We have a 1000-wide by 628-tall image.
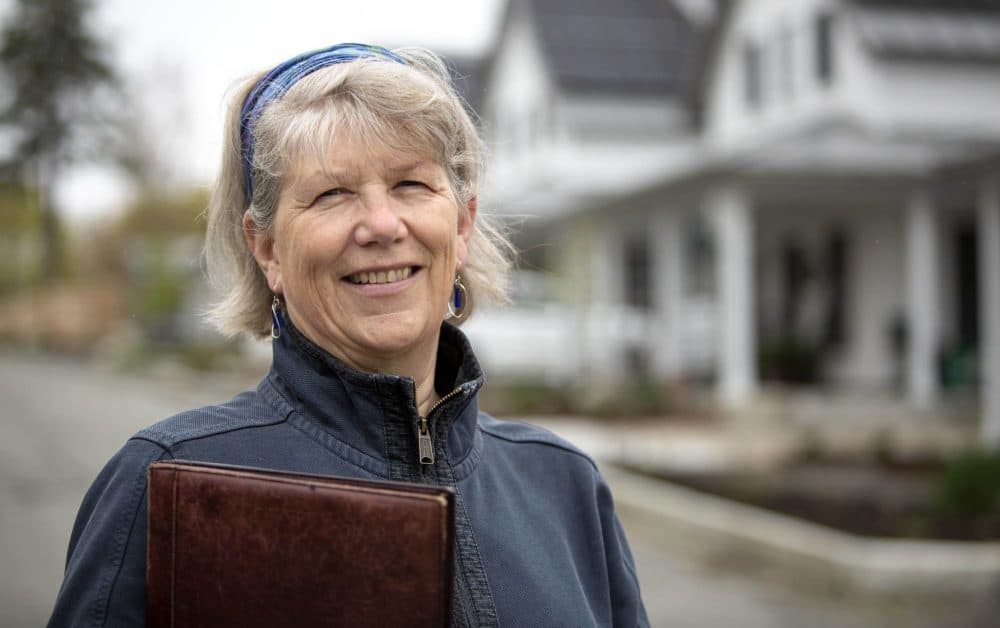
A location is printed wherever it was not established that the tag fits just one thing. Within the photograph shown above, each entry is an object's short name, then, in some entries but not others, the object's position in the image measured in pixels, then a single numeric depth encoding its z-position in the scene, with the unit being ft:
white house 50.19
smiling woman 5.80
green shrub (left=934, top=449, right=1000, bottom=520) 26.99
